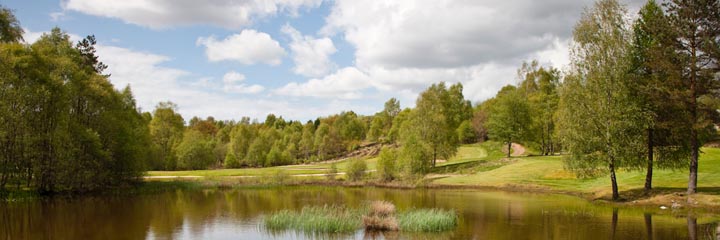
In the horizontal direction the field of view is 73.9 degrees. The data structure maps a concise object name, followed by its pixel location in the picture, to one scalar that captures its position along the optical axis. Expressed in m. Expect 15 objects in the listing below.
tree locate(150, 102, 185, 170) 78.65
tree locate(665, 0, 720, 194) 27.20
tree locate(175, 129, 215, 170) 78.88
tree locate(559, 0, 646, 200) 30.67
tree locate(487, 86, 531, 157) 59.47
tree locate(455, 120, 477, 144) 89.40
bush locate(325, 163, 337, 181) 55.67
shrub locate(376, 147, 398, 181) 52.62
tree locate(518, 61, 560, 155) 63.53
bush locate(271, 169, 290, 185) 53.68
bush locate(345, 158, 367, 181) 53.72
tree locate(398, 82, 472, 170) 56.96
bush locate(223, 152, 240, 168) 86.81
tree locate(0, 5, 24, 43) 33.66
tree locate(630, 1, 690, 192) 28.47
